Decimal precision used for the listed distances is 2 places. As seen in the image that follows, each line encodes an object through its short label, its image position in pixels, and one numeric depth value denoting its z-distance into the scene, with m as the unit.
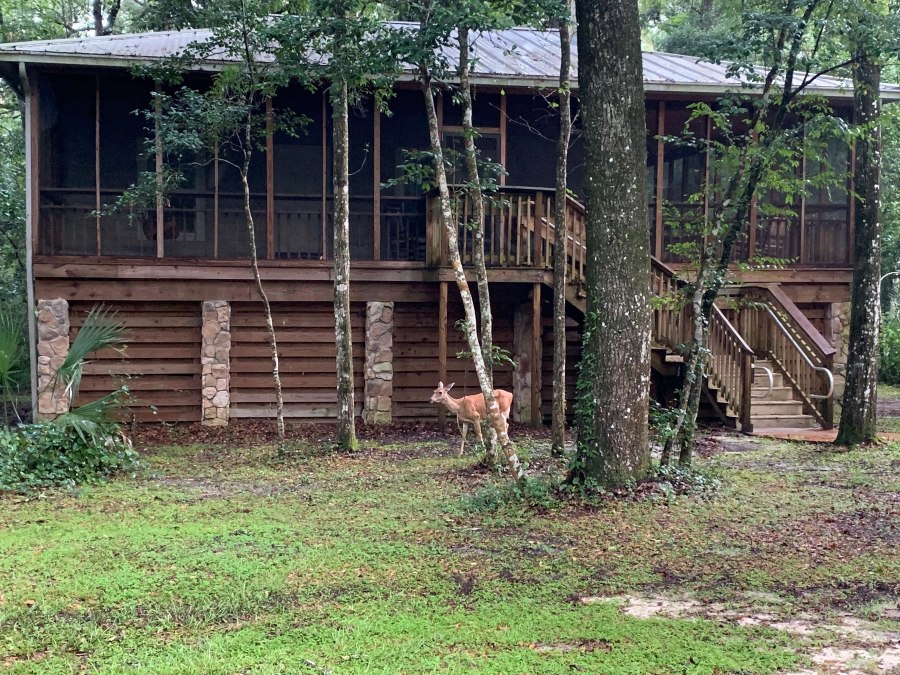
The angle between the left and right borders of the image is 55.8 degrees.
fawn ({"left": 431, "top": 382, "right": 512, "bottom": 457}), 10.72
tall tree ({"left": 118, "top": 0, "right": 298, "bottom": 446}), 10.83
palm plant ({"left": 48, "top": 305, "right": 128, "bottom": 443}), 8.99
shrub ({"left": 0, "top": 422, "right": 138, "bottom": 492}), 8.64
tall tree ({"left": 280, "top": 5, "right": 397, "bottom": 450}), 9.23
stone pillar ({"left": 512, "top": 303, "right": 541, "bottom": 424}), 14.07
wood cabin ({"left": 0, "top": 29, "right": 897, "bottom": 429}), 12.58
